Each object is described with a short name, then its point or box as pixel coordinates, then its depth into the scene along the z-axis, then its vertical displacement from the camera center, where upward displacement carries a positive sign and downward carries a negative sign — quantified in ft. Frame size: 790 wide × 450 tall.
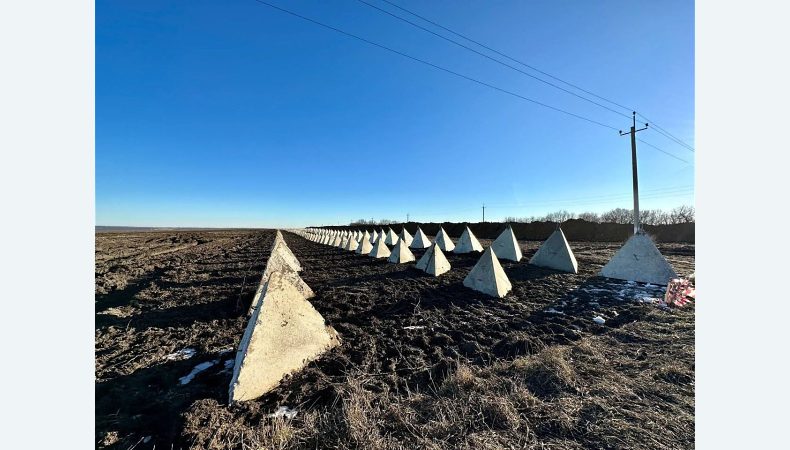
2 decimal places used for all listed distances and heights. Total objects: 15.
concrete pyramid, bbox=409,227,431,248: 63.09 -3.61
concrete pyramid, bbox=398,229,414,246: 66.69 -2.87
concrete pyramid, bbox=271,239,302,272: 34.31 -3.93
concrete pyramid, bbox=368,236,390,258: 46.10 -4.30
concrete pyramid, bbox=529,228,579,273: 34.22 -3.75
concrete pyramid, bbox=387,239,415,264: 41.19 -4.48
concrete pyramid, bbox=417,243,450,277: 32.24 -4.50
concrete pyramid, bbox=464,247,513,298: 23.65 -4.67
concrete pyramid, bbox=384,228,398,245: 68.33 -3.23
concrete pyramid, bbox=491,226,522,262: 41.98 -3.25
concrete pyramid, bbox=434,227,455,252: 54.85 -3.35
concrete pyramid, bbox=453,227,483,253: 51.72 -3.49
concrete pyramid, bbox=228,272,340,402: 9.98 -4.89
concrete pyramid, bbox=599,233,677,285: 27.07 -3.90
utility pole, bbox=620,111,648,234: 45.34 +8.53
